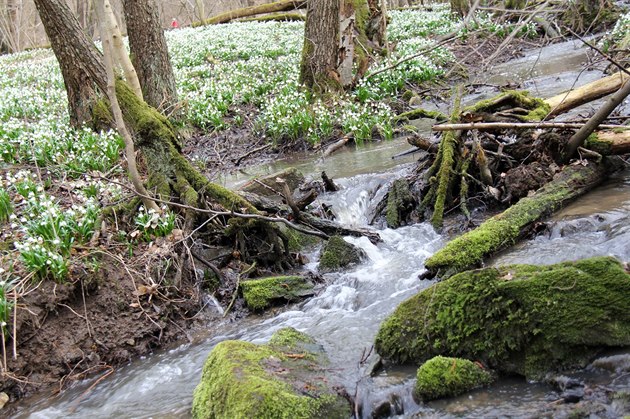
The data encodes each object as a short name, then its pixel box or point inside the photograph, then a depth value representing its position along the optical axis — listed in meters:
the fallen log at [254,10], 31.69
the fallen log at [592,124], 5.06
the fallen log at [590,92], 6.89
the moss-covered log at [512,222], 5.03
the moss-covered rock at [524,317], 3.24
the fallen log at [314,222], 6.71
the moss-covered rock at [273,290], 5.72
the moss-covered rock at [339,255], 6.29
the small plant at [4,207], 6.03
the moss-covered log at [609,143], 6.21
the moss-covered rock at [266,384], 3.22
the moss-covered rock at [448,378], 3.34
